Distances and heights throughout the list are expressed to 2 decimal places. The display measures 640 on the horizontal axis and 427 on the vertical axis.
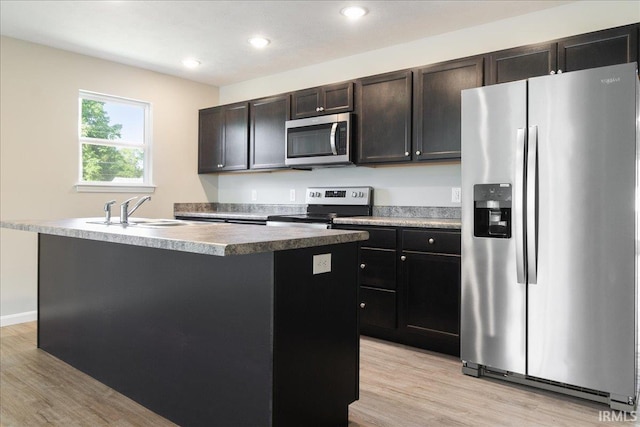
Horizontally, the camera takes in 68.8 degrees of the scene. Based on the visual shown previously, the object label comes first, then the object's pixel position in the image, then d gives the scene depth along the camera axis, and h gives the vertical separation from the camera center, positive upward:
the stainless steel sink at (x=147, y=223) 2.58 -0.08
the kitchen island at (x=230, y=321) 1.75 -0.48
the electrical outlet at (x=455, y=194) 3.70 +0.14
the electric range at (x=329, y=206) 3.88 +0.05
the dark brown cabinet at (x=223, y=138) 4.91 +0.80
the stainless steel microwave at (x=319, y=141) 3.97 +0.63
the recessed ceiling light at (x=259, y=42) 3.91 +1.44
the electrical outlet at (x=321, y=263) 1.88 -0.21
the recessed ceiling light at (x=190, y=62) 4.52 +1.46
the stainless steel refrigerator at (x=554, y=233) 2.28 -0.11
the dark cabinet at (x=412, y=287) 3.12 -0.53
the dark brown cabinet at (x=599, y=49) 2.68 +0.98
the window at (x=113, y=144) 4.51 +0.67
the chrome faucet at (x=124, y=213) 2.74 -0.02
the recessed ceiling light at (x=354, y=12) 3.27 +1.43
